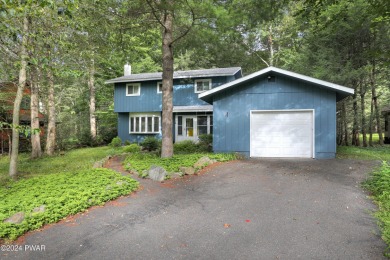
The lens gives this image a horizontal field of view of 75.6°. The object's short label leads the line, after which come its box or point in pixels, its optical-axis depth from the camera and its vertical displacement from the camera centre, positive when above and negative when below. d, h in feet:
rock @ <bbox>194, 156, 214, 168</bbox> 29.56 -4.13
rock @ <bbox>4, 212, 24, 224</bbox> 14.88 -5.35
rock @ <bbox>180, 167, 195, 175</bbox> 27.32 -4.57
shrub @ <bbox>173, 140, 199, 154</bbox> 44.11 -3.60
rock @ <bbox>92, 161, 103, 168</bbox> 31.86 -4.57
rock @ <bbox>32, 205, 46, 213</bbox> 16.19 -5.20
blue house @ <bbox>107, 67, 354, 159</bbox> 34.94 +1.95
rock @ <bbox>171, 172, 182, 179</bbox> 26.25 -4.89
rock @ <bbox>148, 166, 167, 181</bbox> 25.35 -4.54
